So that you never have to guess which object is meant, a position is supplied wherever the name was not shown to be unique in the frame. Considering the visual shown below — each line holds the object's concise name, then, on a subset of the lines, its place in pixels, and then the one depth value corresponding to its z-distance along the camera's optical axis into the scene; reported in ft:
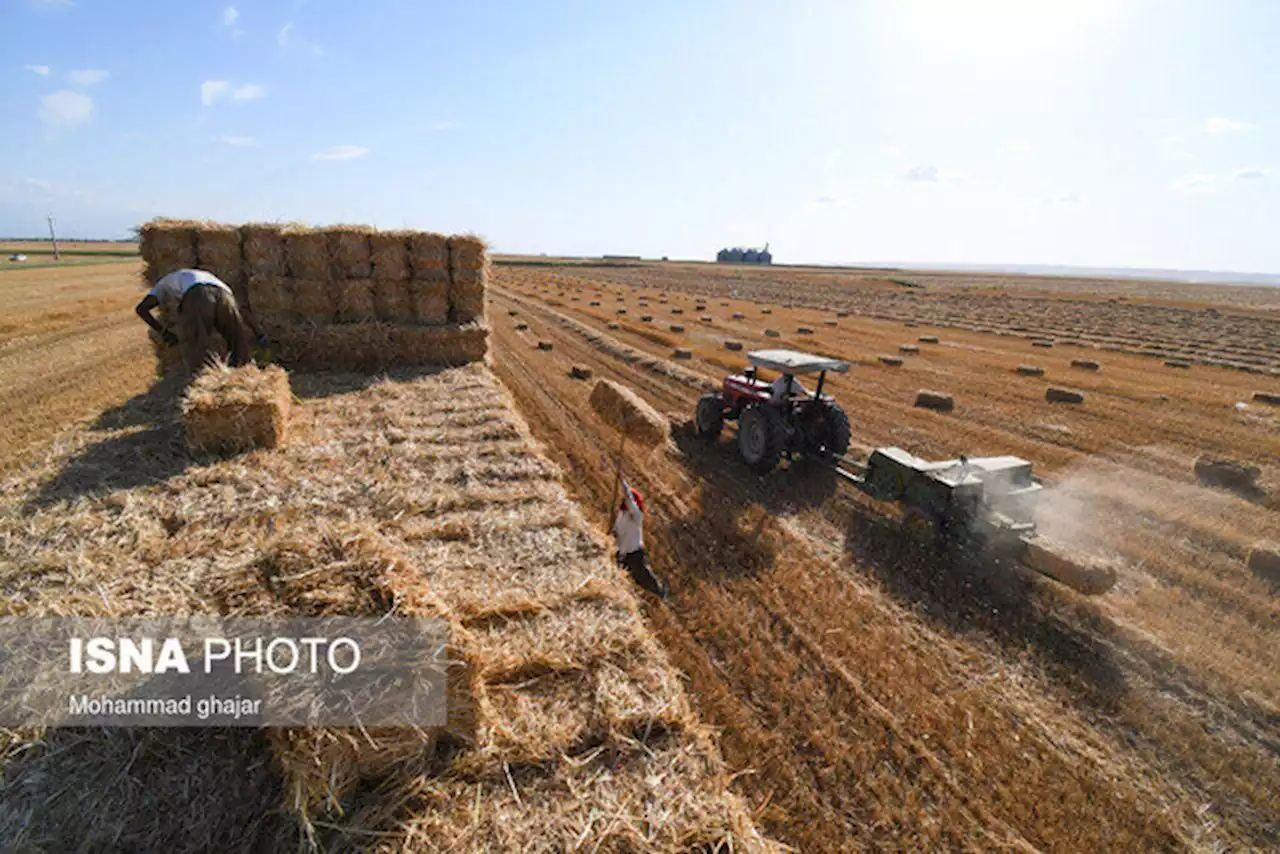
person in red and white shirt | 18.54
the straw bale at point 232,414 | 18.90
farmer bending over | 25.07
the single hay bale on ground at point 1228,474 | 28.45
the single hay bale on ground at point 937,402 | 42.32
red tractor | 27.17
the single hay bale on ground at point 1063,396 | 44.45
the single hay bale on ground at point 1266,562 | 20.67
